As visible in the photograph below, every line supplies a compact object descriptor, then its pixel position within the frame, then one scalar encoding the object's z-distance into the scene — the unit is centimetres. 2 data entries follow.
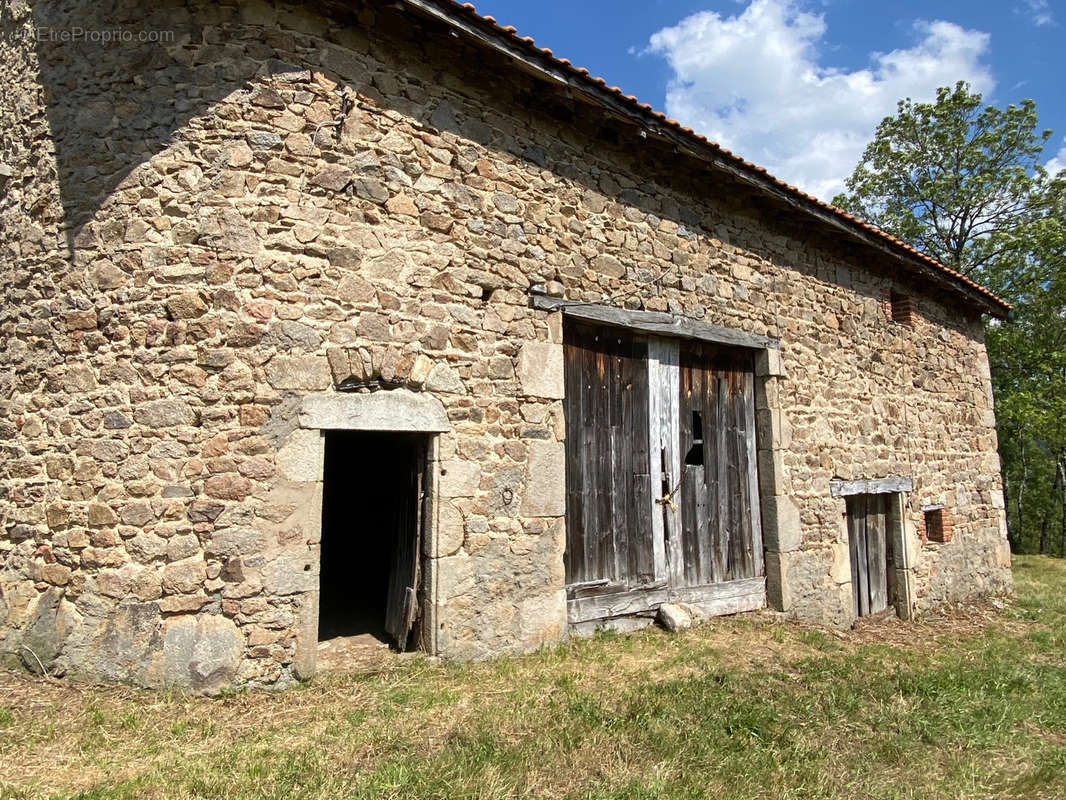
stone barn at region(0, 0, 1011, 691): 424
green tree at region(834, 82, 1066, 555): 1666
